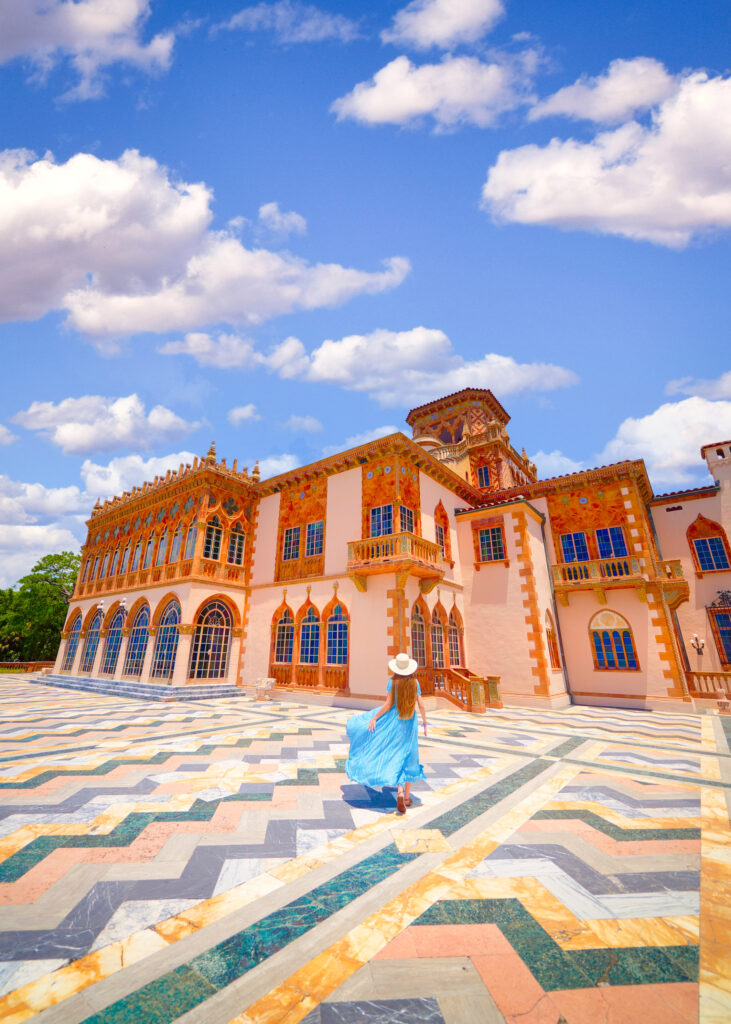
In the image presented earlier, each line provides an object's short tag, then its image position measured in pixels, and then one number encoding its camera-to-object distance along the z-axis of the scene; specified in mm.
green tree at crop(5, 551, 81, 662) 33219
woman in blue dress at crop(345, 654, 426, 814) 5090
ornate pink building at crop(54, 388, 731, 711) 14719
